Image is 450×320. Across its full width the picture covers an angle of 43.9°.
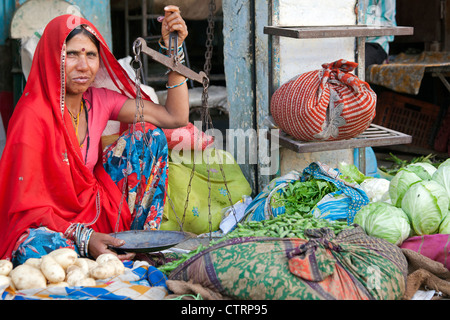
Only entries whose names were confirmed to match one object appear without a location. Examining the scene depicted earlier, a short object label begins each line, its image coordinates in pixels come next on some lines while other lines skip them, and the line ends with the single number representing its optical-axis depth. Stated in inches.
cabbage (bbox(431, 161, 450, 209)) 113.9
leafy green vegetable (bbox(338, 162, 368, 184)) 140.4
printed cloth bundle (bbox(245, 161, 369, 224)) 122.0
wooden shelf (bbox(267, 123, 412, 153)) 130.1
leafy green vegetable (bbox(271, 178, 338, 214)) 126.7
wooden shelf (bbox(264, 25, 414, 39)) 127.5
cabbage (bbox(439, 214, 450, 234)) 105.3
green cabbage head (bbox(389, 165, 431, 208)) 114.7
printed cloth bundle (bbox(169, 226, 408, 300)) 81.1
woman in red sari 104.9
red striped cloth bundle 126.1
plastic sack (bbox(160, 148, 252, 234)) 140.6
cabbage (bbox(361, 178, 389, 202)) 131.7
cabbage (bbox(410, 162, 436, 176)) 128.0
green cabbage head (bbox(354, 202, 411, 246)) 104.0
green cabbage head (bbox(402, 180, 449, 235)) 106.0
